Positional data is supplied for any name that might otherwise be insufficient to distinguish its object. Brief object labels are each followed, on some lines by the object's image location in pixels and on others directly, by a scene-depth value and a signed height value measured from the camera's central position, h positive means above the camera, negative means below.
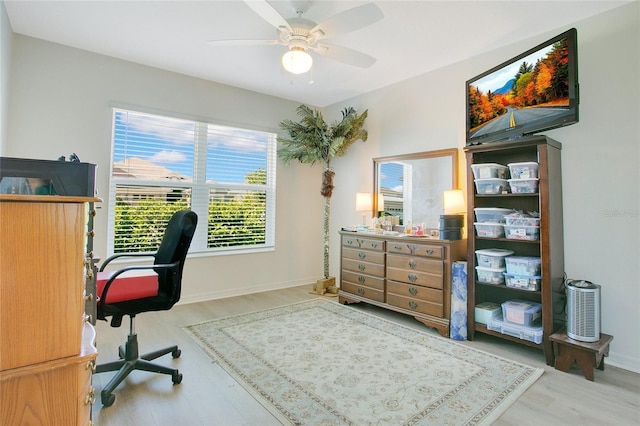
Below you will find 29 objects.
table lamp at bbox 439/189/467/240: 2.96 +0.09
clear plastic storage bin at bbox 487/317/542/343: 2.38 -0.83
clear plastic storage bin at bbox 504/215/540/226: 2.45 +0.04
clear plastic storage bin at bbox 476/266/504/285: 2.65 -0.43
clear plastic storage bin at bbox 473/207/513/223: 2.66 +0.10
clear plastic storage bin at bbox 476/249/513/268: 2.66 -0.28
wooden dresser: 2.91 -0.52
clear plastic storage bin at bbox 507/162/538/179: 2.47 +0.45
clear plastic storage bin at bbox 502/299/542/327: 2.47 -0.69
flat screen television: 2.21 +1.05
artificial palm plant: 4.13 +1.10
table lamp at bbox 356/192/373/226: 4.01 +0.27
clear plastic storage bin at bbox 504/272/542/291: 2.45 -0.45
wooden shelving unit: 2.36 -0.04
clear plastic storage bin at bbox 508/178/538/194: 2.48 +0.32
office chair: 1.93 -0.47
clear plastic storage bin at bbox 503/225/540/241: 2.46 -0.05
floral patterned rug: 1.76 -1.03
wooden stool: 2.11 -0.87
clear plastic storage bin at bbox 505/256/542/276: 2.45 -0.32
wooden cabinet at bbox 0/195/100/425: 0.73 -0.22
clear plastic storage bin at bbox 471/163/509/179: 2.69 +0.47
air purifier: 2.16 -0.61
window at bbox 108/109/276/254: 3.44 +0.48
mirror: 3.42 +0.48
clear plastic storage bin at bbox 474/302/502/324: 2.70 -0.76
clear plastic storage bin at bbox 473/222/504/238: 2.68 -0.04
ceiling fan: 1.91 +1.31
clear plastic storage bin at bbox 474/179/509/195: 2.67 +0.34
